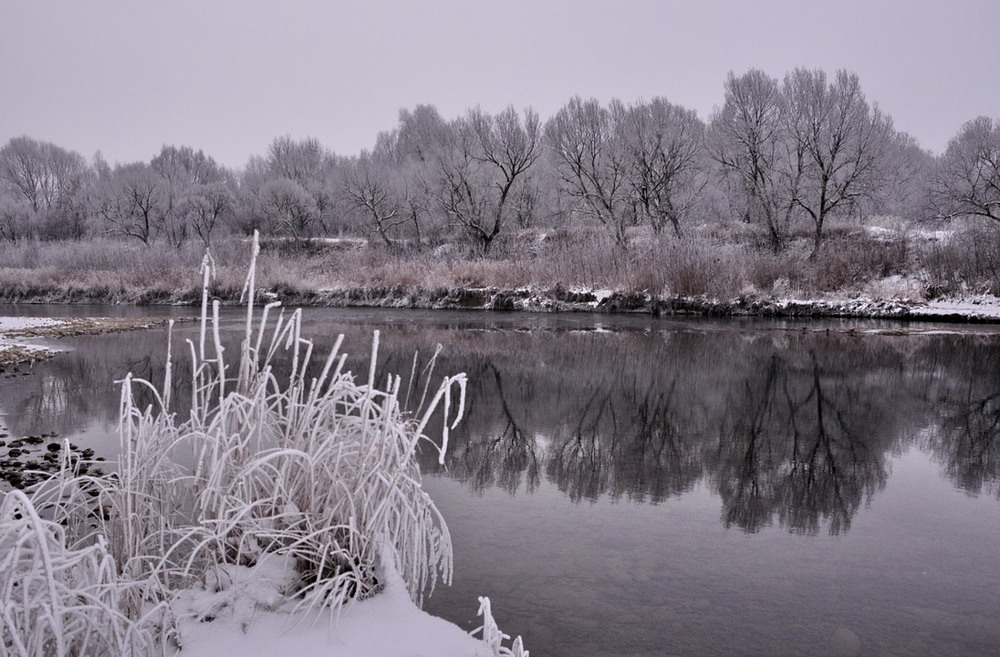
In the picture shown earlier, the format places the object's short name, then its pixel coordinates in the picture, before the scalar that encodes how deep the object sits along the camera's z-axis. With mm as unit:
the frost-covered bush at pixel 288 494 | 2967
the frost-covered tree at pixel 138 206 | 53281
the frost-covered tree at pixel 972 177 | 27688
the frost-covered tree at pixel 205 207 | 53803
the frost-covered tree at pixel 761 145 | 32062
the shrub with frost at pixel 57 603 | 2062
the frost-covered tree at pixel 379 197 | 47438
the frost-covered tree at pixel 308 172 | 54375
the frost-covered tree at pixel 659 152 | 35125
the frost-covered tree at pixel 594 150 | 36500
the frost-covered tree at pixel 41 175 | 70062
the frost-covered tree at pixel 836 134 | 29344
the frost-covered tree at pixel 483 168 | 38344
